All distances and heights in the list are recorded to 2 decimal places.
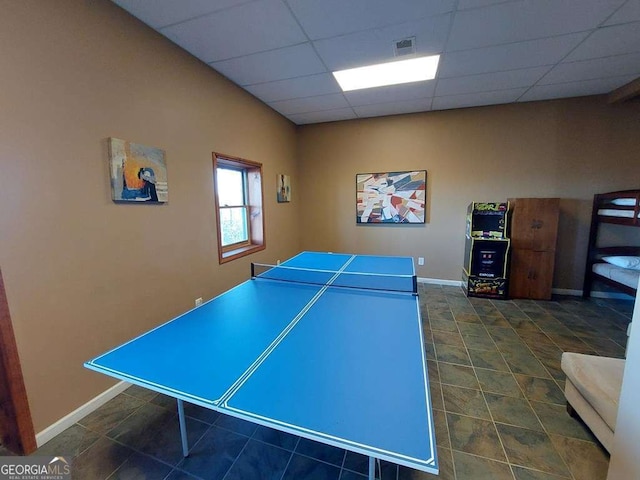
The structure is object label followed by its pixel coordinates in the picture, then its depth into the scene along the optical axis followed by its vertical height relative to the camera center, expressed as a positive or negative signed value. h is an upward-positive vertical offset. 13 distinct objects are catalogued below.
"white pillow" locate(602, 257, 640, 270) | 3.17 -0.78
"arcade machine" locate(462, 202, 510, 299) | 3.71 -0.76
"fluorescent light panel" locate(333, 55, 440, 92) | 2.74 +1.37
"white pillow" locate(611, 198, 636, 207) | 3.05 -0.06
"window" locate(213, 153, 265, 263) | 3.38 -0.04
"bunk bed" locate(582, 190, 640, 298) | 3.03 -0.74
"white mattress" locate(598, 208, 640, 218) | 3.11 -0.20
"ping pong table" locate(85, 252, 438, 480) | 0.86 -0.70
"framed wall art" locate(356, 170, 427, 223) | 4.33 +0.06
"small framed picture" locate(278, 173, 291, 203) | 4.26 +0.23
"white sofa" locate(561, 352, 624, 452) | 1.39 -1.05
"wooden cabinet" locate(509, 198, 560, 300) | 3.58 -0.64
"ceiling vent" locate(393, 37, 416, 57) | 2.32 +1.35
